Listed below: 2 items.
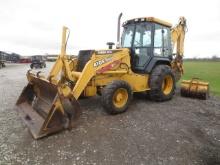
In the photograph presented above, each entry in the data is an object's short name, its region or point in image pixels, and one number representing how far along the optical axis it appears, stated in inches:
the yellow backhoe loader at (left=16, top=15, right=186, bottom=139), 124.7
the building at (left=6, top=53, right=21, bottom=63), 1035.2
